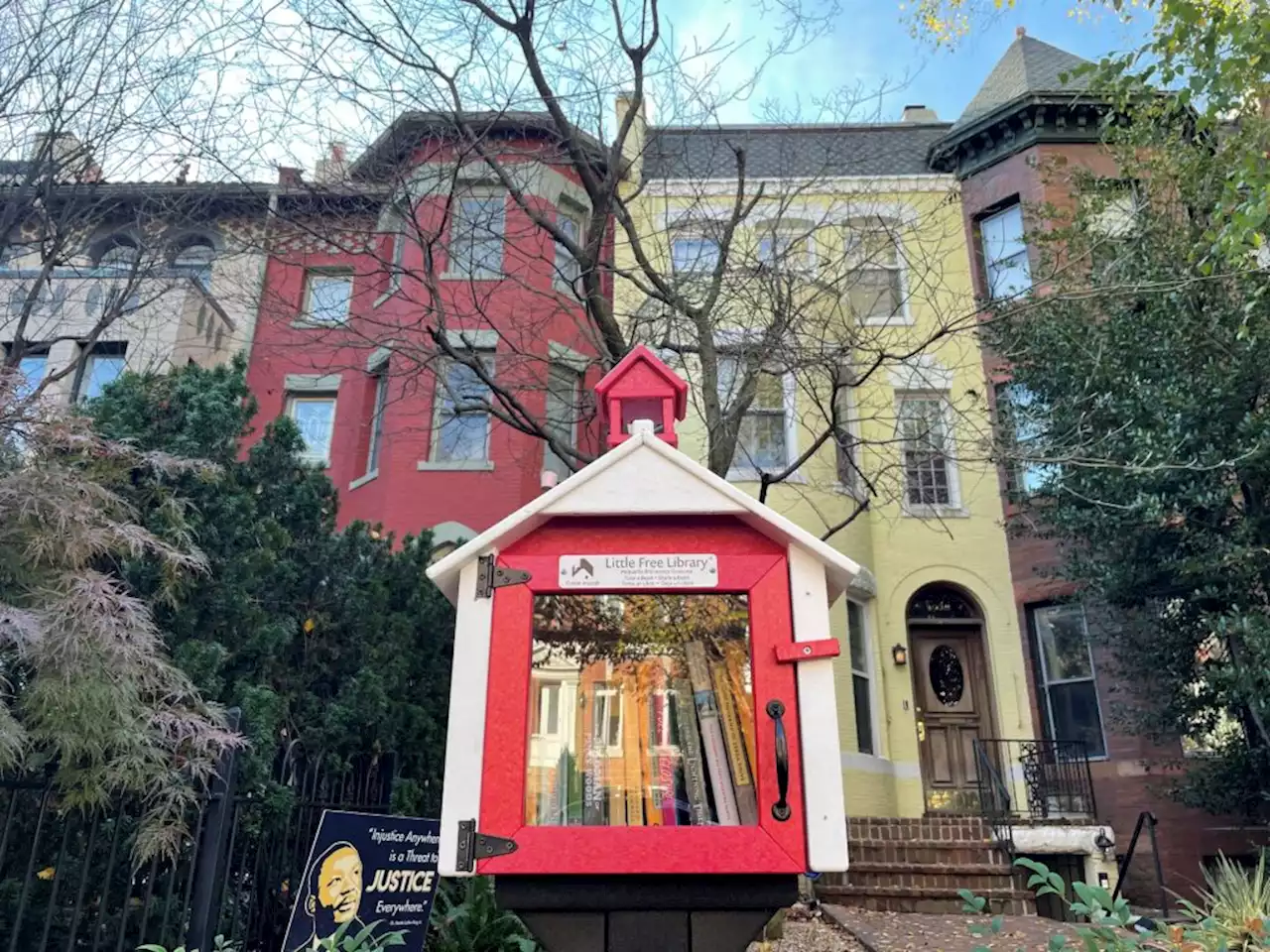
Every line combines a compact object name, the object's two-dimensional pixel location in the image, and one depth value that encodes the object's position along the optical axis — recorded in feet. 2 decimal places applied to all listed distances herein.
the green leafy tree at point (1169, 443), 27.91
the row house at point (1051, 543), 35.04
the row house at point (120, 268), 26.05
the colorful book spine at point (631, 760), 8.75
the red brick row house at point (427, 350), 26.94
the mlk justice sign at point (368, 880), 12.88
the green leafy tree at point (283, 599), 17.46
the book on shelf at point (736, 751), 8.79
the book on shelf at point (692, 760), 8.82
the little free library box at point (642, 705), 8.48
